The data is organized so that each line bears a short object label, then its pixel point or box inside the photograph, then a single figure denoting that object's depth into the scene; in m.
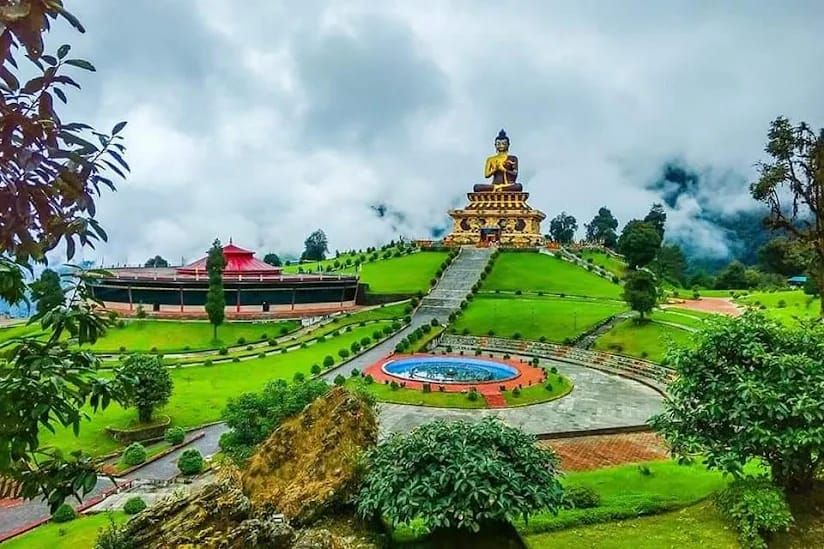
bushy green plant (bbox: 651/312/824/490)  11.13
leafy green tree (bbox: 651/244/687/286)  76.75
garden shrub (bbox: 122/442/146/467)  20.47
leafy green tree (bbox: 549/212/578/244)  105.94
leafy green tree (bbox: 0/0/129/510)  3.35
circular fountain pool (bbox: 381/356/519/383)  32.69
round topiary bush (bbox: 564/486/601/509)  13.24
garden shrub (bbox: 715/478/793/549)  11.21
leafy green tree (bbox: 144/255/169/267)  97.68
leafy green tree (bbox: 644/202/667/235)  79.66
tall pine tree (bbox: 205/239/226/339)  41.59
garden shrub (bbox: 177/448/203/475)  19.50
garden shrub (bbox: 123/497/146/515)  16.05
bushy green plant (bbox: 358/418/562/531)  9.47
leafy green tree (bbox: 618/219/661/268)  56.00
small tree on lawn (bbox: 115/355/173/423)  23.30
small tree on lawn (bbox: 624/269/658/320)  39.44
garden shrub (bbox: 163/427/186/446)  22.69
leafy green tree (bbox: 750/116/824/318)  21.50
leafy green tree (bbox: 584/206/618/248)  98.79
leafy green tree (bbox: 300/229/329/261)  102.45
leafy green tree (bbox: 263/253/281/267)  100.51
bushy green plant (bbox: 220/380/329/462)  16.73
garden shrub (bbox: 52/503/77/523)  15.63
